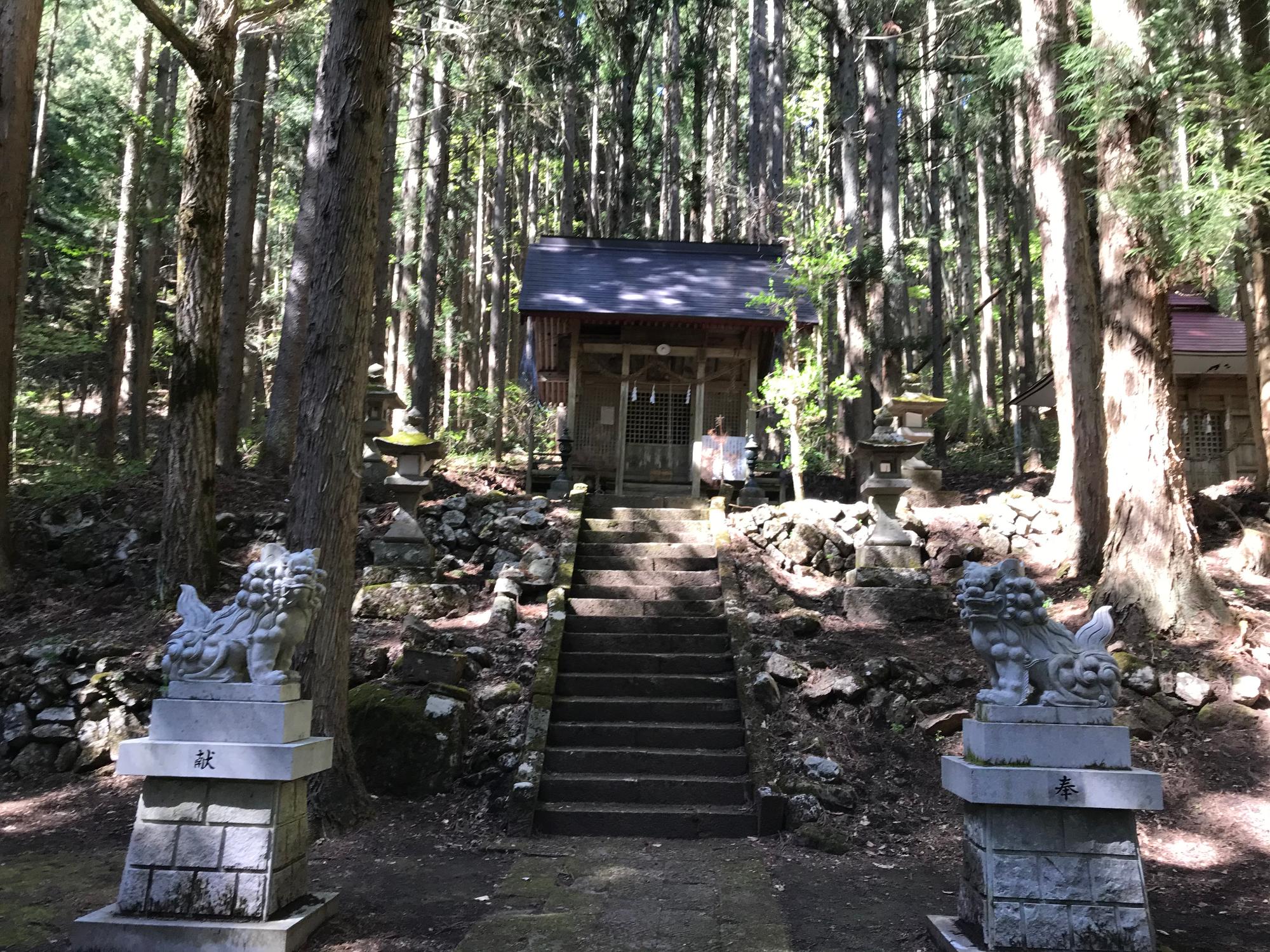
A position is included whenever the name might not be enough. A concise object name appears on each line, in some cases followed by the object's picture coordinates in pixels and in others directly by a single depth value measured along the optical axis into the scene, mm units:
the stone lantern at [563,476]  13383
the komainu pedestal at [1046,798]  3637
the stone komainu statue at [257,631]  4066
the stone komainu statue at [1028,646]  3803
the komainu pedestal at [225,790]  3838
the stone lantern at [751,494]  12797
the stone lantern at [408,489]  9953
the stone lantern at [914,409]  12031
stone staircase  6387
